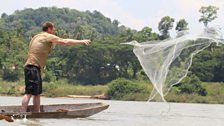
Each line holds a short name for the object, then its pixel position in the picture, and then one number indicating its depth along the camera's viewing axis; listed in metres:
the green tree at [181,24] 63.41
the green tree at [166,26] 65.94
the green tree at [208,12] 64.75
